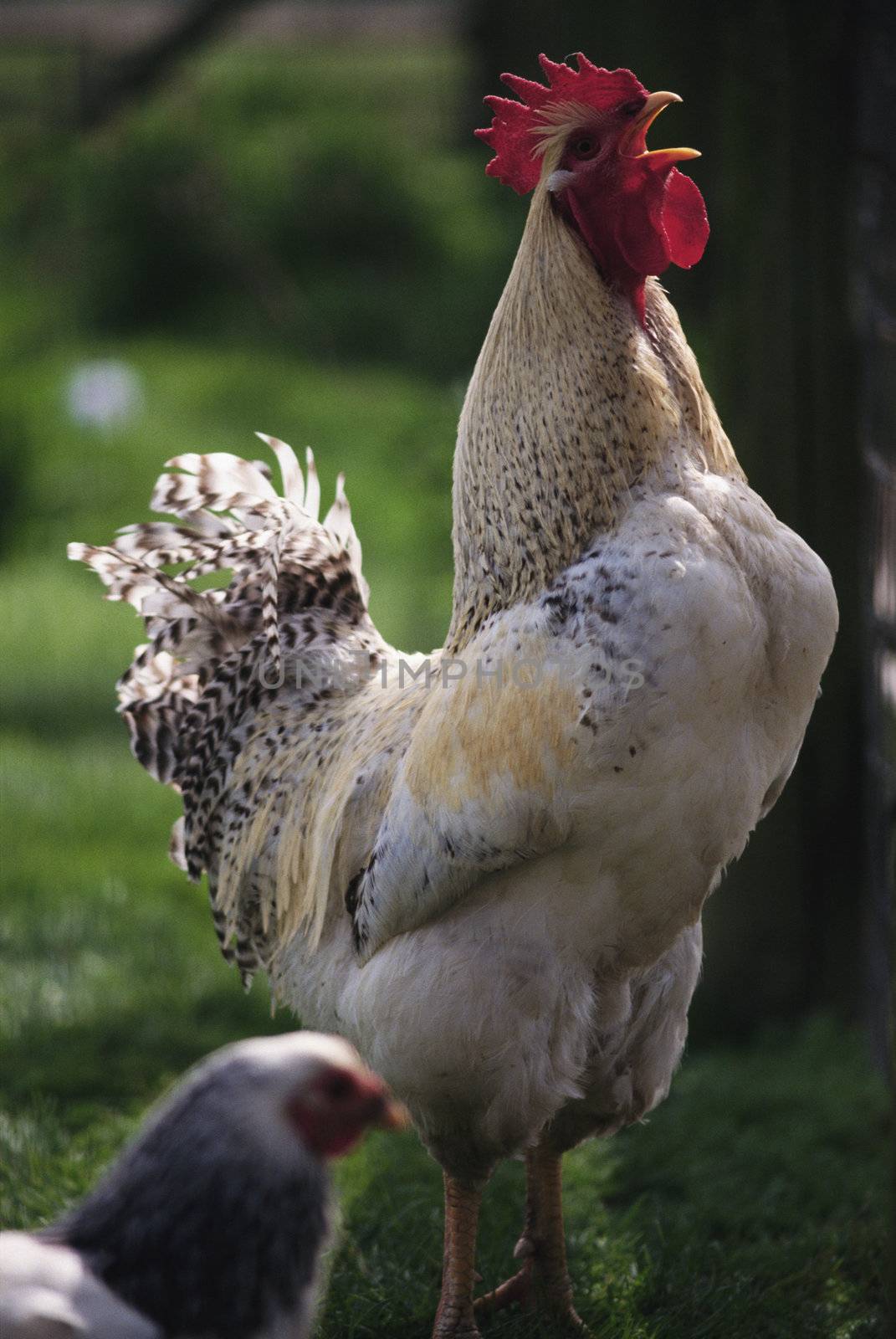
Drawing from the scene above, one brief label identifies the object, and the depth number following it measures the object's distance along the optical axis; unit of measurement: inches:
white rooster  226.1
